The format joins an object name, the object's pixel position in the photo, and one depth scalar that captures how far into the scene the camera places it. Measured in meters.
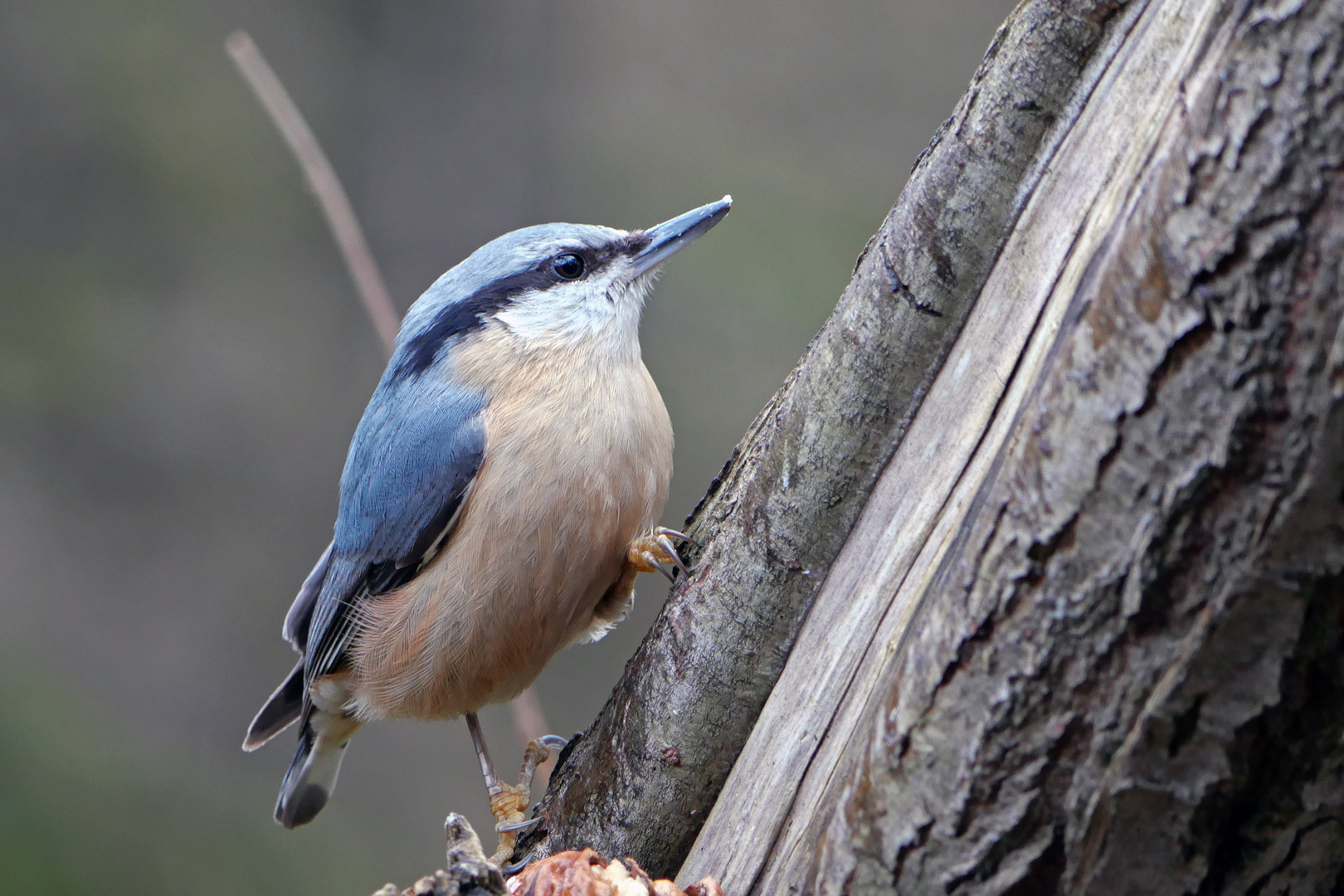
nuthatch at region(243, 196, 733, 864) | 4.47
